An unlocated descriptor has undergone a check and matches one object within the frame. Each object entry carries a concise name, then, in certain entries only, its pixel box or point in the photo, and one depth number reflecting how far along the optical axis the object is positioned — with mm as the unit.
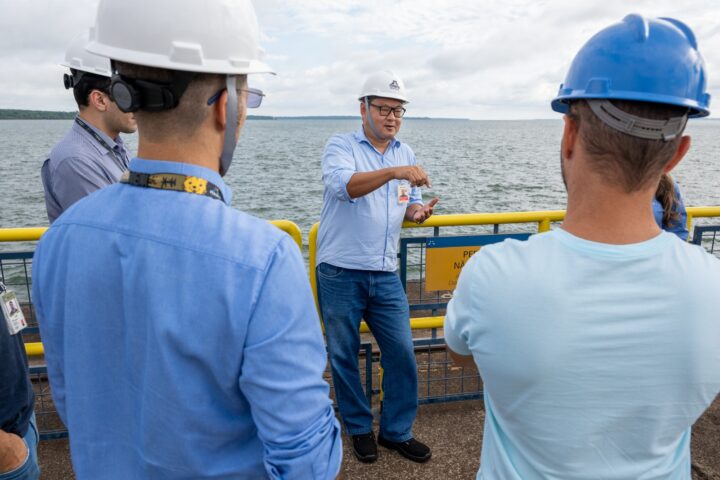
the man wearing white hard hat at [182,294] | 1167
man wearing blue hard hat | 1074
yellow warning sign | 3557
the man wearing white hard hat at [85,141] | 2898
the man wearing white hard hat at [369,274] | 3293
